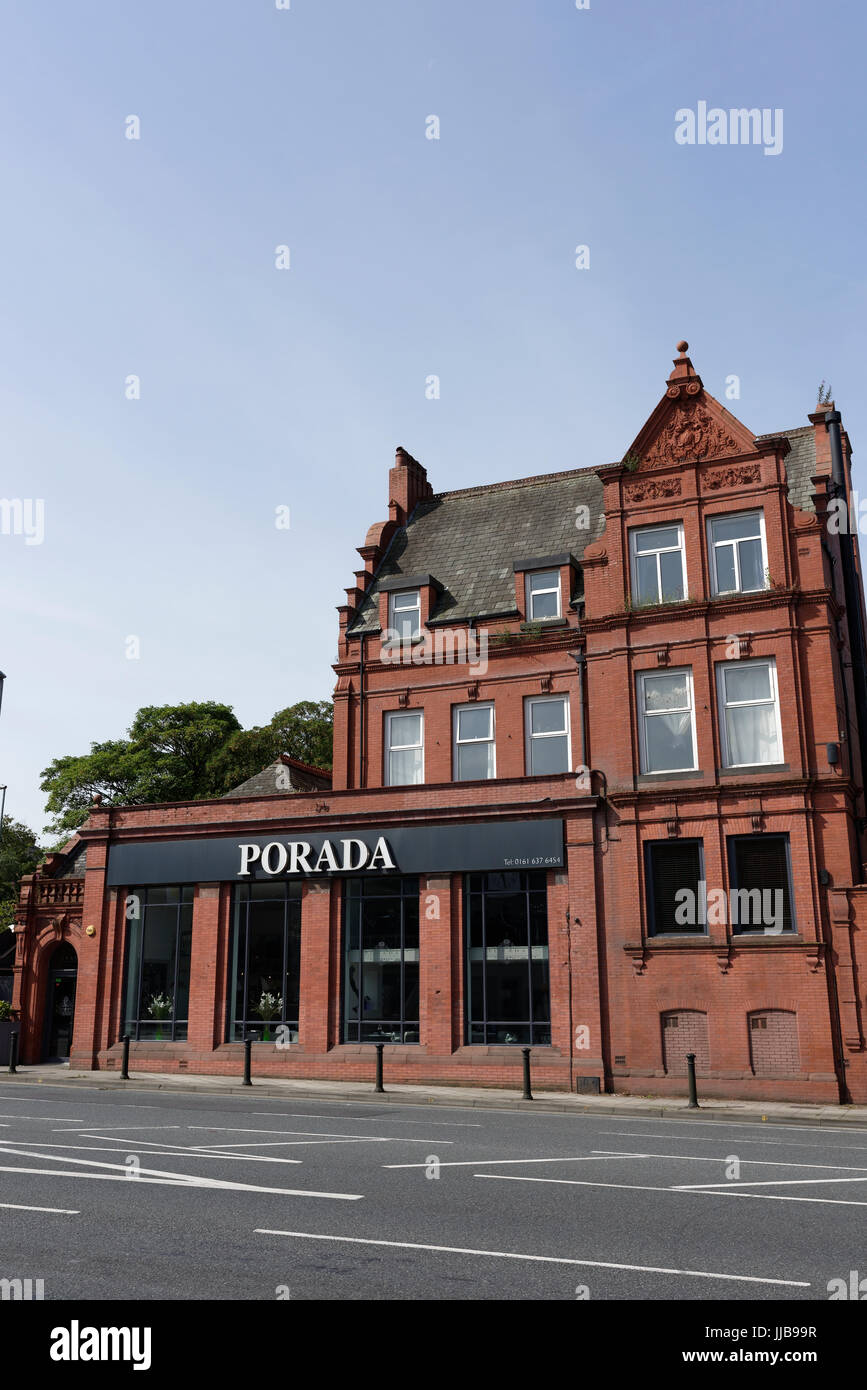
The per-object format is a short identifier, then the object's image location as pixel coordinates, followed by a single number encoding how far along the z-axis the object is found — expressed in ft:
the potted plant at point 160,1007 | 96.84
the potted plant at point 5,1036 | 100.22
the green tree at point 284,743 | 179.83
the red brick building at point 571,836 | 79.20
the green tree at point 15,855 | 208.13
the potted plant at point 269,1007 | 92.94
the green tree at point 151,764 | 192.03
